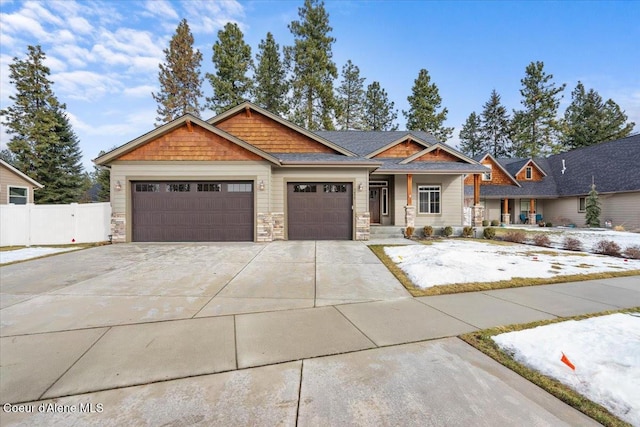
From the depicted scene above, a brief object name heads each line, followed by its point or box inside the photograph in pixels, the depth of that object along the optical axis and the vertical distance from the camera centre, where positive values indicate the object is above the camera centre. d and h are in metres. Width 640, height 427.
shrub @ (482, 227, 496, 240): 12.57 -1.00
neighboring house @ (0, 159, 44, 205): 15.48 +1.61
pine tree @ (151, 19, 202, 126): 24.09 +12.04
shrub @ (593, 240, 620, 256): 8.88 -1.25
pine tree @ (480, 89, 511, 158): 39.28 +12.18
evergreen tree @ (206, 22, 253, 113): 23.81 +12.47
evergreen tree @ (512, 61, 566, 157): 31.42 +11.38
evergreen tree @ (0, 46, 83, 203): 22.30 +7.09
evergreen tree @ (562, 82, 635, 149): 32.59 +10.43
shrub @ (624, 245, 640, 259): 8.41 -1.31
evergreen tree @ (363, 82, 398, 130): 32.81 +12.19
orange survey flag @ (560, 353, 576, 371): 2.56 -1.43
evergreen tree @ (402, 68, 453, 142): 29.72 +11.38
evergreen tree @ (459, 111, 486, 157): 41.34 +11.58
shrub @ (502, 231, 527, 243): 11.68 -1.11
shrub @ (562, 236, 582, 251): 10.09 -1.28
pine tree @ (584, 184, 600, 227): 18.64 +0.12
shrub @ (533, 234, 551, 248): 10.88 -1.20
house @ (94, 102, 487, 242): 10.61 +1.16
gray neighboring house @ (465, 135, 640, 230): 18.64 +2.02
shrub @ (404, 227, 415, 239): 12.67 -0.94
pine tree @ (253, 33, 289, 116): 25.29 +12.36
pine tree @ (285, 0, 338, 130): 24.09 +12.88
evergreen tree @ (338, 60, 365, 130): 29.91 +12.84
